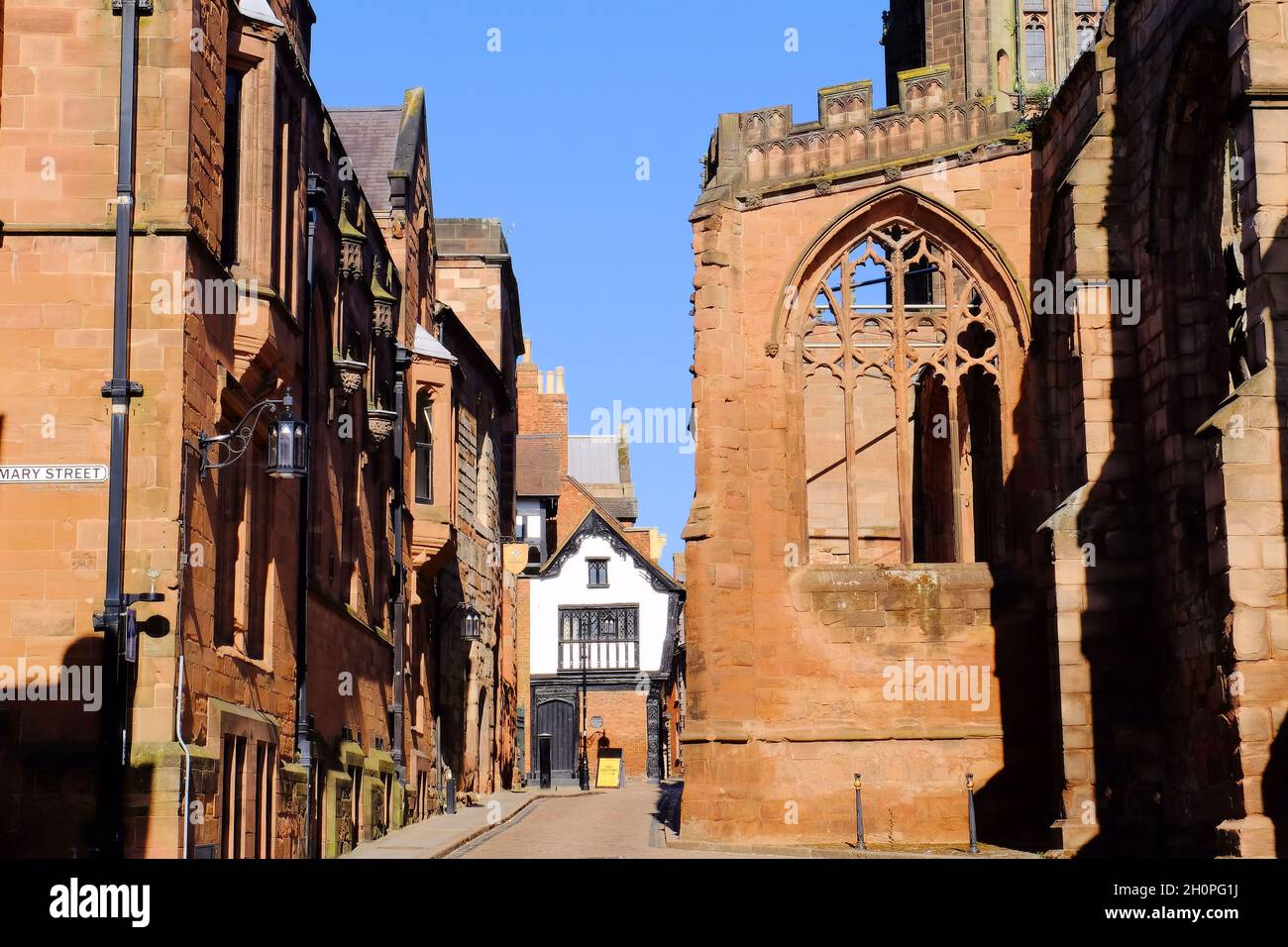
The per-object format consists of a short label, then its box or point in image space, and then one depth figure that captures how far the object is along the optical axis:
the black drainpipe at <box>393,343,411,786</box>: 28.02
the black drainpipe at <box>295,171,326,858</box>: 19.52
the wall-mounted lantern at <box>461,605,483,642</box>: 33.91
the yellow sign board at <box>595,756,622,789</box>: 59.75
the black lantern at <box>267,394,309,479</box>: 14.70
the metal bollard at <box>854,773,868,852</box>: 20.56
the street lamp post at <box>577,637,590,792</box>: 51.81
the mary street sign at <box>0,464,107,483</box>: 13.84
